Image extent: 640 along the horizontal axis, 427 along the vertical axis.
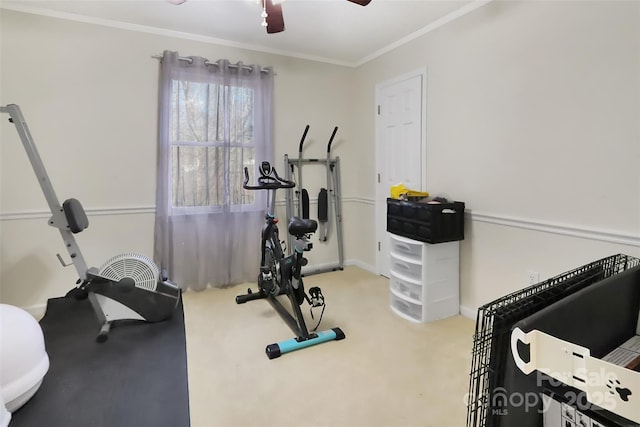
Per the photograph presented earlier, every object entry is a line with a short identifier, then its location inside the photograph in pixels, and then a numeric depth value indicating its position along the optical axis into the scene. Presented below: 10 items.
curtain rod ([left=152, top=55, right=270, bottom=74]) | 3.05
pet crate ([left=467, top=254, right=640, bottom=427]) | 0.99
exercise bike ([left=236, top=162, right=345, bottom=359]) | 2.29
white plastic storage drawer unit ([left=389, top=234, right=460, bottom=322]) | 2.62
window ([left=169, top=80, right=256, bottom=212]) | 3.15
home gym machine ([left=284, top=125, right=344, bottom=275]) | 3.71
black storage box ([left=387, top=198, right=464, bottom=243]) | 2.50
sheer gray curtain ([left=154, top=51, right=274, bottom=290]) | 3.12
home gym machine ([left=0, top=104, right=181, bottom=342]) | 2.25
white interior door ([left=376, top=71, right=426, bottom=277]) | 3.12
